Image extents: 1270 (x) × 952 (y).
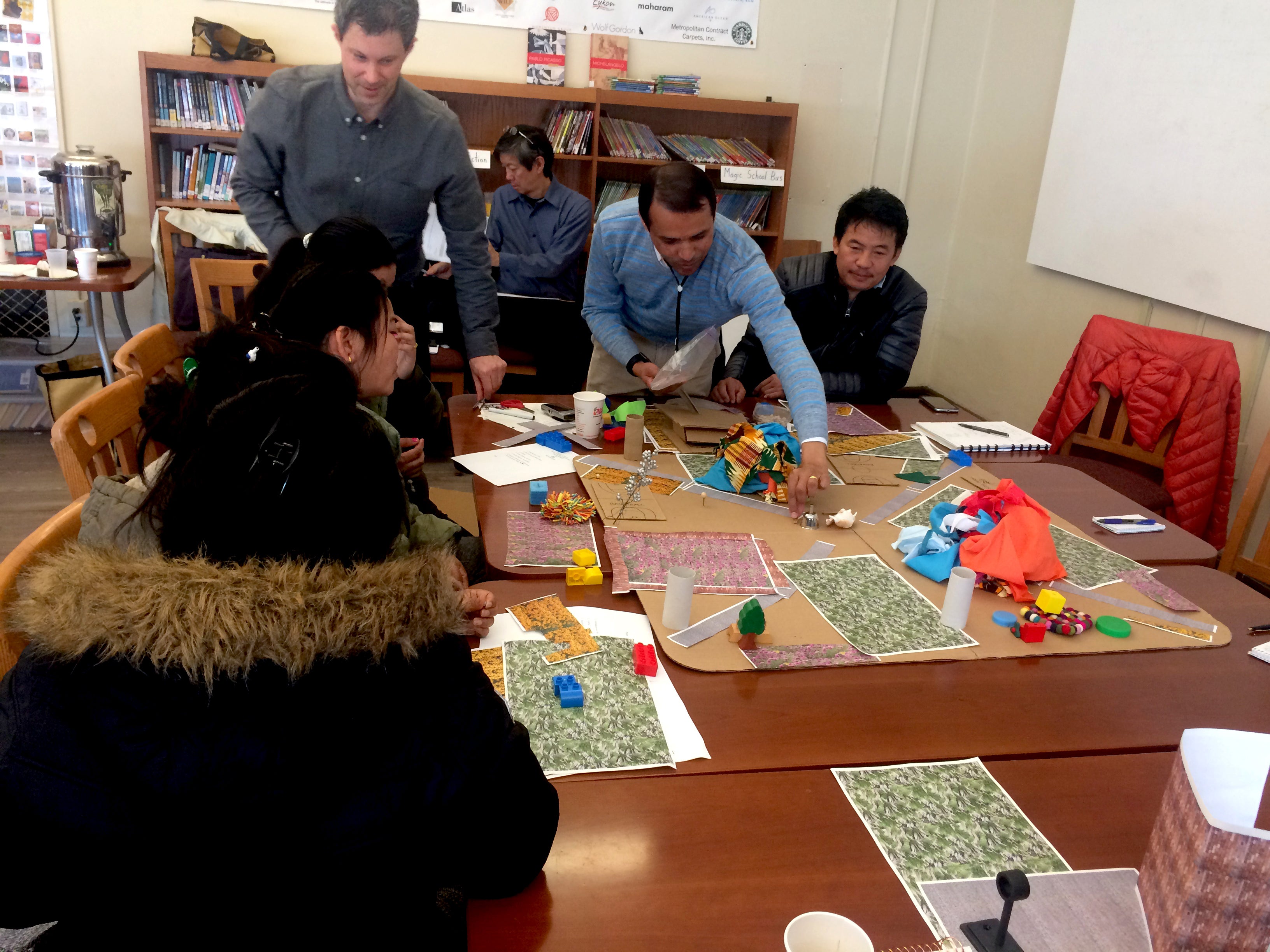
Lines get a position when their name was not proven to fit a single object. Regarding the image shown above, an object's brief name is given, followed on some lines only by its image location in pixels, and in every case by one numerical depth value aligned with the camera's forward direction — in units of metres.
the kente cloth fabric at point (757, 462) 1.95
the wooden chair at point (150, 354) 2.06
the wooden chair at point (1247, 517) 2.46
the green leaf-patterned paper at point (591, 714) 1.13
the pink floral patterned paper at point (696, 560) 1.56
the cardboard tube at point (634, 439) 2.10
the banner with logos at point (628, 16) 4.36
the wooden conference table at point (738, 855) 0.89
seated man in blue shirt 4.00
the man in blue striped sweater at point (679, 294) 2.14
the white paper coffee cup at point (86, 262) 3.68
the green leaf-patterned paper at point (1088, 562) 1.69
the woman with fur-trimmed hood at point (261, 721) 0.79
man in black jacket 2.66
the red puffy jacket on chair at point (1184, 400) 2.76
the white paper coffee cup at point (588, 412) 2.21
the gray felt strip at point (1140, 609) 1.56
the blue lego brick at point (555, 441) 2.15
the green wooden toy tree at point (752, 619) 1.39
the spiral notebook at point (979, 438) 2.38
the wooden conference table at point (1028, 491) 1.77
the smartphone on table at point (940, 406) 2.70
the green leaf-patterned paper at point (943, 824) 0.99
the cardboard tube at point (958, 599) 1.48
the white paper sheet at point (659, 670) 1.17
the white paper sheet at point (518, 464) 1.98
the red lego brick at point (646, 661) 1.30
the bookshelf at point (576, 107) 4.08
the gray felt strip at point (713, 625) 1.40
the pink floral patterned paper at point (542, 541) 1.61
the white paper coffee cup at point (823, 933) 0.85
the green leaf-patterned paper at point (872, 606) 1.45
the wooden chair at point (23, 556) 1.11
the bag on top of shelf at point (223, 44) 3.99
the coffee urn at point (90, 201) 3.82
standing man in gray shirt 2.39
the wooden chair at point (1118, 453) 2.56
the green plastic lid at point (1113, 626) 1.50
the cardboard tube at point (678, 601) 1.41
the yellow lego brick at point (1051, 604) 1.52
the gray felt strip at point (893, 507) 1.89
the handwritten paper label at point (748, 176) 4.47
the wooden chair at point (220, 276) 2.88
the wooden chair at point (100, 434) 1.57
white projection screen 3.08
